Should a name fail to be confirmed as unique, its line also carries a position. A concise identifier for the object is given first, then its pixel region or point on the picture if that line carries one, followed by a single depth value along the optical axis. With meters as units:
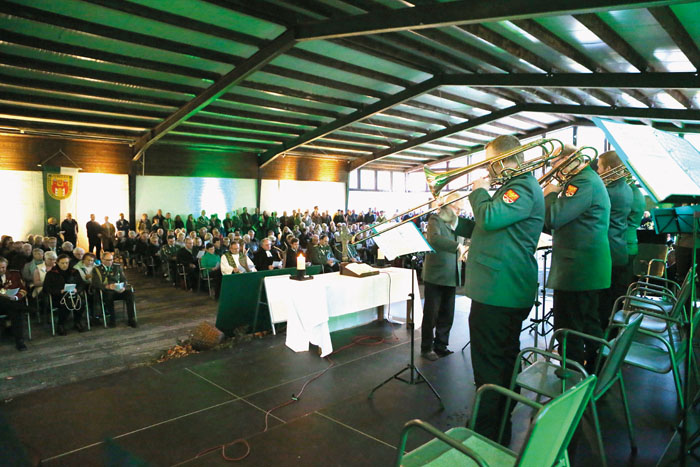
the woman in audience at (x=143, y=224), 12.87
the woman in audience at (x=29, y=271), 5.91
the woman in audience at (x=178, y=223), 13.94
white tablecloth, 4.15
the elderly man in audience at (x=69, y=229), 11.64
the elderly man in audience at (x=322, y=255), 8.23
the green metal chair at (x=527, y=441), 1.12
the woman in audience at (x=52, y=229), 11.38
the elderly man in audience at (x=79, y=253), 5.95
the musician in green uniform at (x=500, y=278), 2.15
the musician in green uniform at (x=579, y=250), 2.56
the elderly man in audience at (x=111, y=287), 5.55
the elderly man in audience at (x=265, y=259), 7.29
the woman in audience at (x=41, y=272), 5.41
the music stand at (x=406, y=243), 3.16
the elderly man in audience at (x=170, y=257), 8.54
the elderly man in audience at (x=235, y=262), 6.64
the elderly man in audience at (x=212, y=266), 7.23
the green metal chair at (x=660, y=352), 2.30
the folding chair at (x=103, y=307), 5.45
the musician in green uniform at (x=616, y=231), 3.20
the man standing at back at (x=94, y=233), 12.20
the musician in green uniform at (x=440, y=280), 3.81
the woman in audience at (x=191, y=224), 13.57
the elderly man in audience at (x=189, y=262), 7.86
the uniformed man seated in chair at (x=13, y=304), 4.59
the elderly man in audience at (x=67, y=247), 7.17
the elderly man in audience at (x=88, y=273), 5.57
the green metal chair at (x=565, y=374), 1.79
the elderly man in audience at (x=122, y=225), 12.59
